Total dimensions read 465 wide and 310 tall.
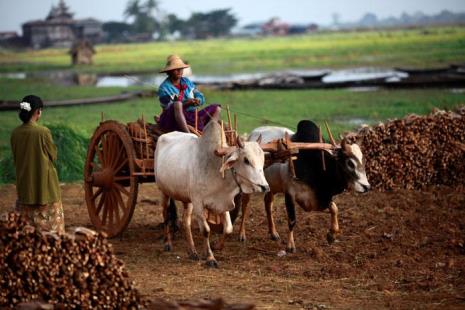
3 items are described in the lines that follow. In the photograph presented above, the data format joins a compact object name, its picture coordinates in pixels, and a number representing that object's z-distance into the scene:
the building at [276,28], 134.38
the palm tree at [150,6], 120.47
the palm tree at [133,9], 120.00
